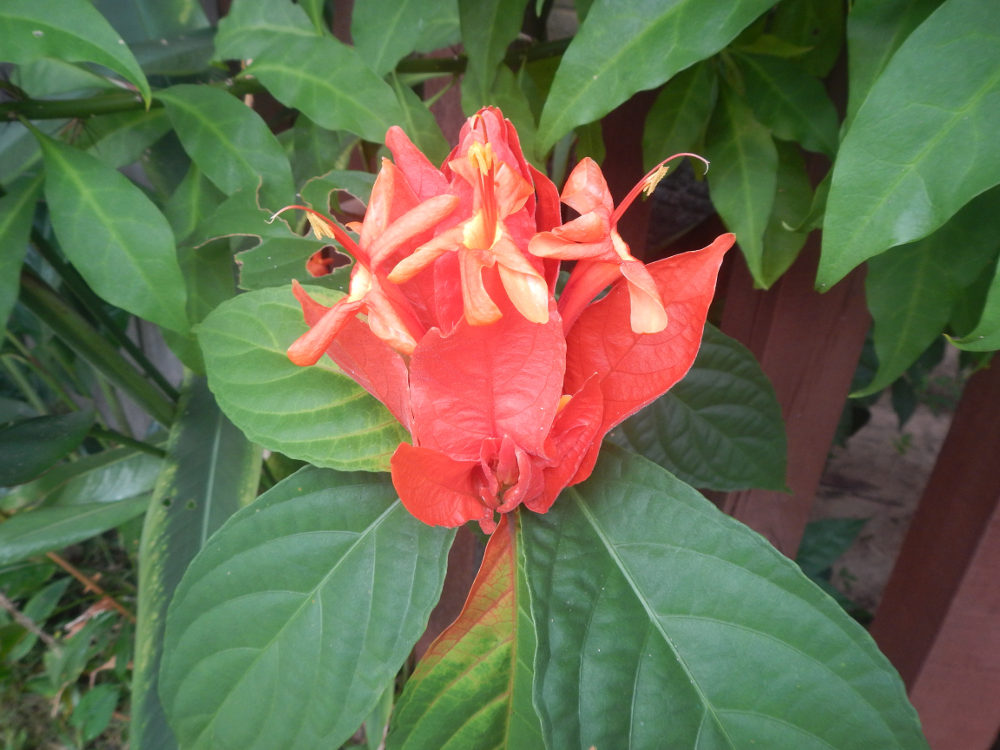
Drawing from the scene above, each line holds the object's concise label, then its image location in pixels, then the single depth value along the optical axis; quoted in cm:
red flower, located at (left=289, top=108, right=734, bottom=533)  27
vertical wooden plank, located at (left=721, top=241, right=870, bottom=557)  68
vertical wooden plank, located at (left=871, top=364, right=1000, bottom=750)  65
